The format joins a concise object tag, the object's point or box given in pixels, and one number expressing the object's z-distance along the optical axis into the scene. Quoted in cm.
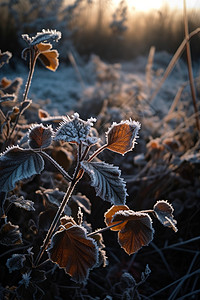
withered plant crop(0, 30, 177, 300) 61
